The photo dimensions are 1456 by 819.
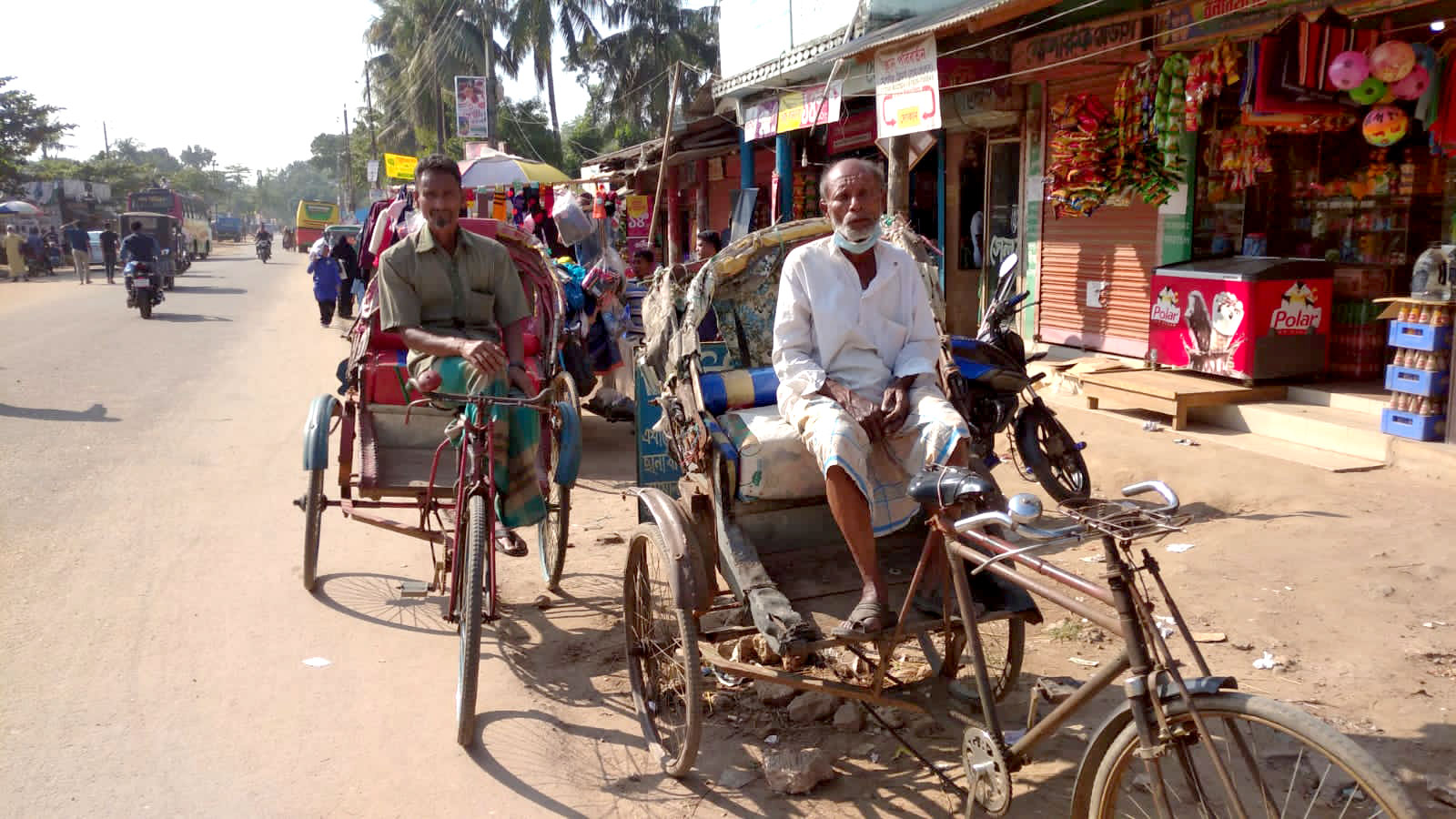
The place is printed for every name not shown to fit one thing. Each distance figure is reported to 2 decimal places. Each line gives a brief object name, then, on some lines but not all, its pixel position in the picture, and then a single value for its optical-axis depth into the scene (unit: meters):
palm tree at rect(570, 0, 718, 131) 38.94
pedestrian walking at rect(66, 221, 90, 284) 29.86
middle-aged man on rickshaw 4.61
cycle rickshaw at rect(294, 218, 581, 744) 4.12
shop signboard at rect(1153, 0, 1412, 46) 7.15
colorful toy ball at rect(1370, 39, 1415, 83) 6.81
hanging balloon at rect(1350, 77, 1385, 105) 7.07
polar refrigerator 7.84
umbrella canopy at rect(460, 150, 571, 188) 15.64
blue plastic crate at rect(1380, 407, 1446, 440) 6.61
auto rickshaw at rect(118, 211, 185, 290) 33.16
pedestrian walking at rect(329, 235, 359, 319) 14.07
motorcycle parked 6.50
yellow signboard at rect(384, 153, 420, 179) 23.53
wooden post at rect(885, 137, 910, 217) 9.23
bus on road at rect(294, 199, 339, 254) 52.56
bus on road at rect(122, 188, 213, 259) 45.84
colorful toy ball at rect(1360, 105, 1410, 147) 7.09
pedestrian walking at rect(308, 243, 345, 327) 17.75
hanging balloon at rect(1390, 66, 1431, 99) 6.89
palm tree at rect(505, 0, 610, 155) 38.00
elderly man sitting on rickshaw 3.60
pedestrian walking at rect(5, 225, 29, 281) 31.48
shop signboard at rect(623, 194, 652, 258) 17.81
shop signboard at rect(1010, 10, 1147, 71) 8.63
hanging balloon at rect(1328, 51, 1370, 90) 6.97
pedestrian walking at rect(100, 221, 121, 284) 29.50
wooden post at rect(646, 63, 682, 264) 10.58
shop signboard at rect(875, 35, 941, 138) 8.42
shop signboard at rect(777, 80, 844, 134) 11.09
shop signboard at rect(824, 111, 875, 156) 13.97
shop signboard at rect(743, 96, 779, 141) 12.89
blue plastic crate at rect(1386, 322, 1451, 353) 6.51
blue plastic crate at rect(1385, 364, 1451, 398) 6.54
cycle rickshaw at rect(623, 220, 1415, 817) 2.35
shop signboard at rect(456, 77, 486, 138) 26.33
